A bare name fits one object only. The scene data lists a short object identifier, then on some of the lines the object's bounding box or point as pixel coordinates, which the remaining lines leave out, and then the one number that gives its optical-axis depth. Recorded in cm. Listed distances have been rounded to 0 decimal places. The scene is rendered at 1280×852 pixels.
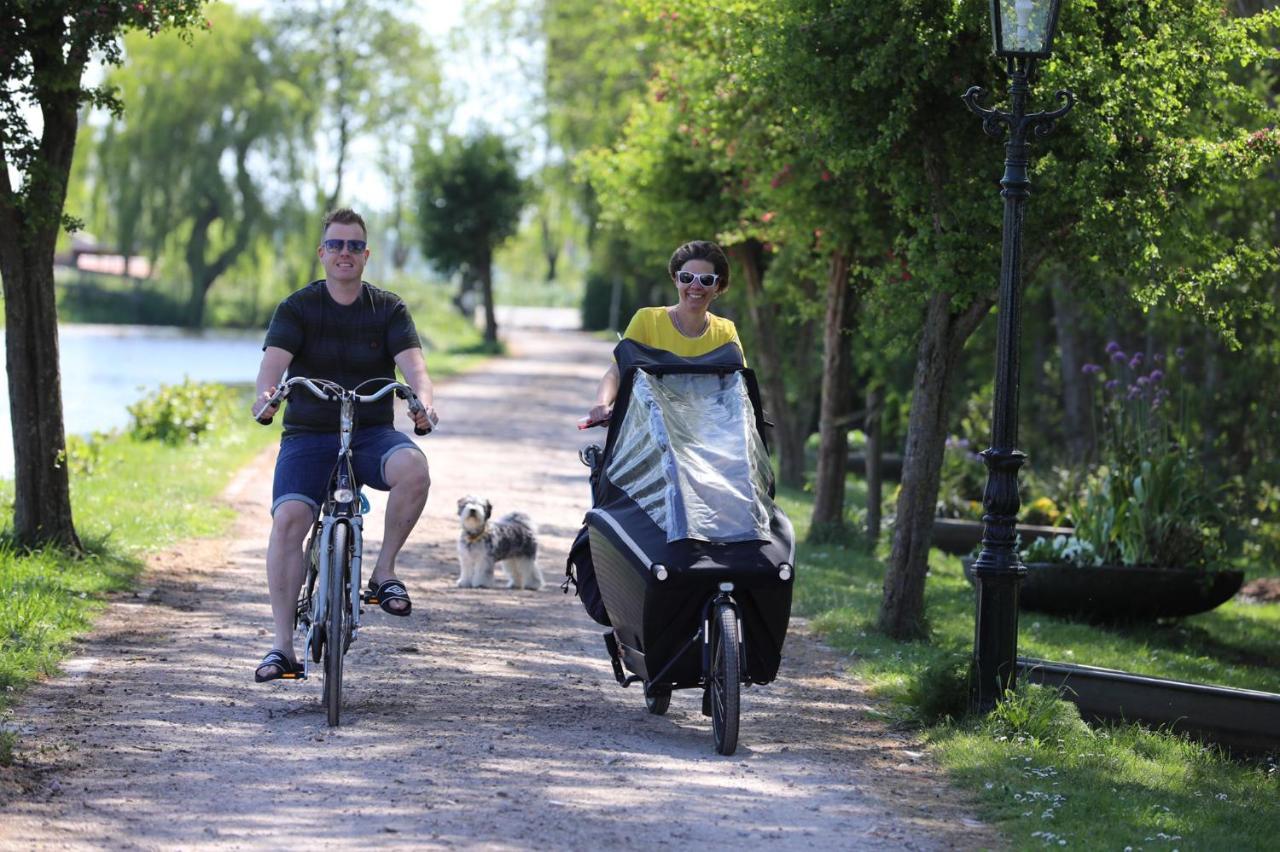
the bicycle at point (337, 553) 1359
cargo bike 1332
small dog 2308
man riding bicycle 1427
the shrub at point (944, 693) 1567
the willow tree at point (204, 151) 9931
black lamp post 1546
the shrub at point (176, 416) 4078
